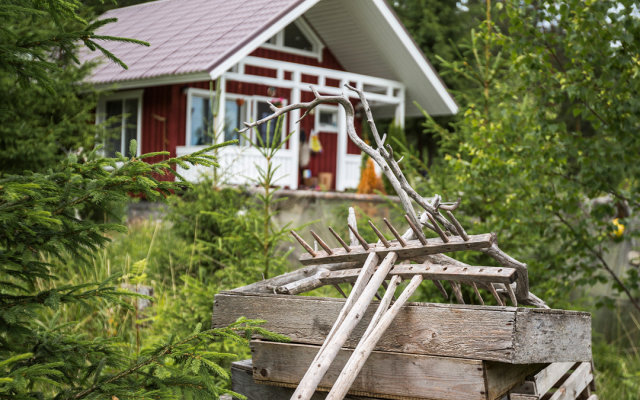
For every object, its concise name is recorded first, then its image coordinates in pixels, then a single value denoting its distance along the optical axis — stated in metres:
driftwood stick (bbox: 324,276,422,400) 2.06
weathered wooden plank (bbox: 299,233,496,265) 2.36
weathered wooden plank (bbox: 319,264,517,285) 2.25
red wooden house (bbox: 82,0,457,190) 13.84
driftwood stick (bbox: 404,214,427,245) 2.47
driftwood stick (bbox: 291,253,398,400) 2.06
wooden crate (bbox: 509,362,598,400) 2.60
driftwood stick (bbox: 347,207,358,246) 2.86
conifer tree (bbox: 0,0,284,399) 2.48
